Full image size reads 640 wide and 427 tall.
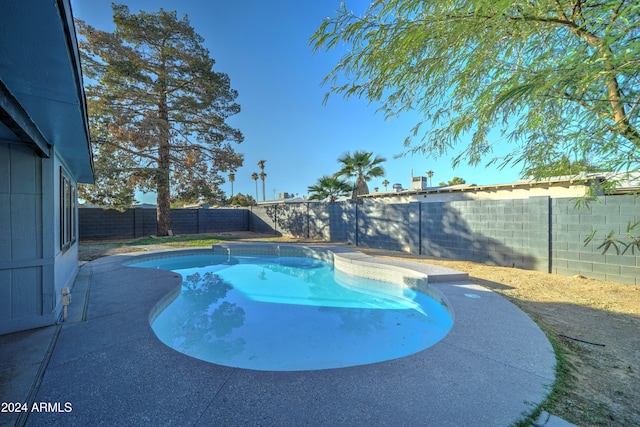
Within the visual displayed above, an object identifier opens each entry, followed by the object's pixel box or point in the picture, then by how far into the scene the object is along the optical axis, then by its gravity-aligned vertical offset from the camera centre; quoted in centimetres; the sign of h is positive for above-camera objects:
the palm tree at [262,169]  4700 +749
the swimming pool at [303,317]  361 -186
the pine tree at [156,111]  1209 +502
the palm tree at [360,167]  1412 +232
